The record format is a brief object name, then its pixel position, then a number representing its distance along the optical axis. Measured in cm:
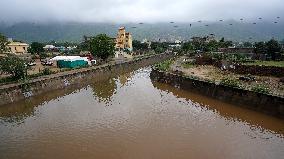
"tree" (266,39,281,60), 3350
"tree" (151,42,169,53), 6441
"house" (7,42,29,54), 4848
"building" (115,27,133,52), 6243
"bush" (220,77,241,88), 1891
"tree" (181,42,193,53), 6207
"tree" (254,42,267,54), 3620
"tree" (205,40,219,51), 5333
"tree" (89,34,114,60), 3690
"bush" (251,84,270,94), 1688
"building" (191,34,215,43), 7972
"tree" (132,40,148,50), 7213
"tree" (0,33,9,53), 2378
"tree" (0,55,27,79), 2201
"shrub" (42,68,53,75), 2630
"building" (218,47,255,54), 4568
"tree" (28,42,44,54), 4964
